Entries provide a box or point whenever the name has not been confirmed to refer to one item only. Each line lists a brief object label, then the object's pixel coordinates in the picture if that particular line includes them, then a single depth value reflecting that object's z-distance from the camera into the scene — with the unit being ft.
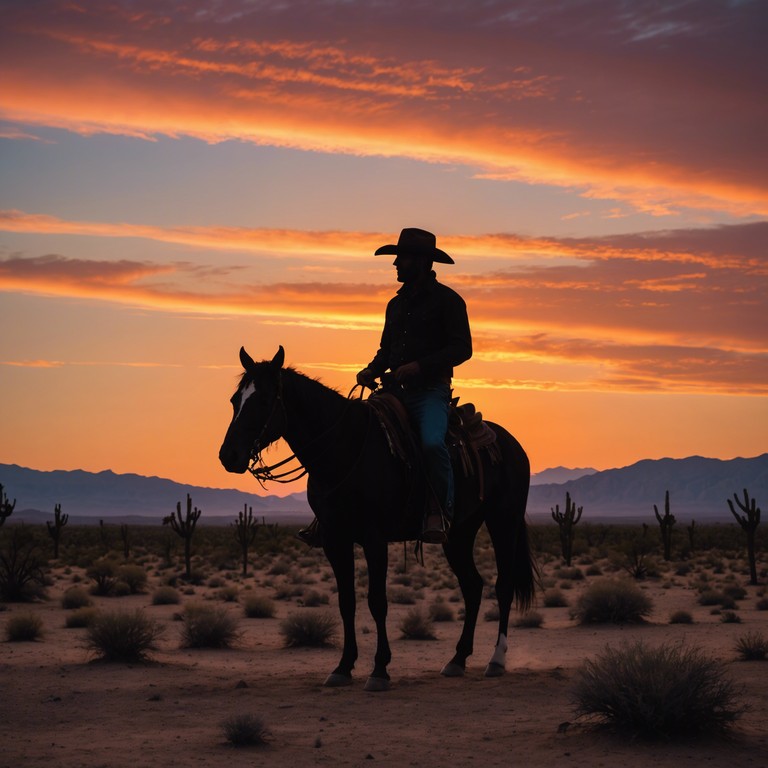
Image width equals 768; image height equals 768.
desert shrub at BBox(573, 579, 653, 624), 68.23
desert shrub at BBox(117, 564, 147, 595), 105.70
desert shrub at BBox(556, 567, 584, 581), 125.80
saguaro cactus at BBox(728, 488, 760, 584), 113.91
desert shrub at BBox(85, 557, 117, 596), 103.75
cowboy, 38.11
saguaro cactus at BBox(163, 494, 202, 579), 124.88
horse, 34.09
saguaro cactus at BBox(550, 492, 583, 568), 150.30
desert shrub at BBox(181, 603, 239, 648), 53.93
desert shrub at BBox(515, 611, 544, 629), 67.41
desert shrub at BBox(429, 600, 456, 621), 74.18
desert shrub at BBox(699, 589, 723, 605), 88.17
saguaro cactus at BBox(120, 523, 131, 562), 163.92
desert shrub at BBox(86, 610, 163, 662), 45.37
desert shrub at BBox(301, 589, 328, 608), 91.40
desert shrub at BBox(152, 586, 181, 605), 93.97
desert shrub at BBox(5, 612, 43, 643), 57.93
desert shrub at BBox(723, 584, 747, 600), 95.04
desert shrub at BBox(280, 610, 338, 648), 53.83
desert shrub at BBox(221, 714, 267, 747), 28.48
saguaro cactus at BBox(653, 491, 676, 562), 157.17
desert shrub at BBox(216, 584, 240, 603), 96.58
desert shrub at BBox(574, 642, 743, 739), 28.43
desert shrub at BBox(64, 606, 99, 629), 68.08
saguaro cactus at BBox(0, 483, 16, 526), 103.79
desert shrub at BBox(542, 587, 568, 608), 88.22
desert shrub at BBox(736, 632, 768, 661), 44.70
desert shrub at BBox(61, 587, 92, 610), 86.69
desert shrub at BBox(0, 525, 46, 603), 90.33
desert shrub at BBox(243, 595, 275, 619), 78.33
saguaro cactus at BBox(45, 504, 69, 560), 159.86
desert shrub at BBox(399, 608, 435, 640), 59.31
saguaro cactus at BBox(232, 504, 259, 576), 143.95
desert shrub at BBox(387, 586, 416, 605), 93.86
